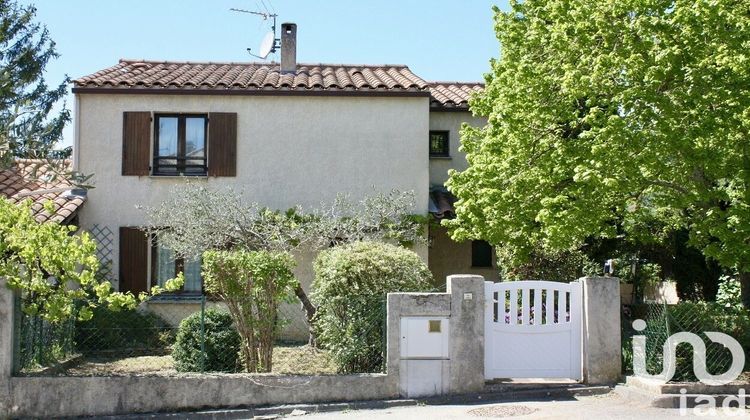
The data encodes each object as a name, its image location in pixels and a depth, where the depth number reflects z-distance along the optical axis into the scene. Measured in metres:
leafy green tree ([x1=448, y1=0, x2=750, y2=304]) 11.74
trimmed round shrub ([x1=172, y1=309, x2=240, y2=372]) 11.48
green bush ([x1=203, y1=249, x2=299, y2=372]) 11.40
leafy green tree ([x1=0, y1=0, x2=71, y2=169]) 31.97
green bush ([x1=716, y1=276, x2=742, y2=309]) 16.30
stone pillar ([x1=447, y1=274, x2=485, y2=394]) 11.29
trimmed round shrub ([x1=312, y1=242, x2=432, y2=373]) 11.46
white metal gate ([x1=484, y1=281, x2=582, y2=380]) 11.60
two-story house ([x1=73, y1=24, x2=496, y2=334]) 16.95
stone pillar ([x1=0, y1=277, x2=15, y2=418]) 10.51
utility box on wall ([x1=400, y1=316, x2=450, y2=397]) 11.23
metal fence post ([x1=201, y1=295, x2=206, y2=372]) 11.05
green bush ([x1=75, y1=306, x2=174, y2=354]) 13.69
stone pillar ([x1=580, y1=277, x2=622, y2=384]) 11.61
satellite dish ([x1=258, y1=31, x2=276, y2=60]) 20.05
